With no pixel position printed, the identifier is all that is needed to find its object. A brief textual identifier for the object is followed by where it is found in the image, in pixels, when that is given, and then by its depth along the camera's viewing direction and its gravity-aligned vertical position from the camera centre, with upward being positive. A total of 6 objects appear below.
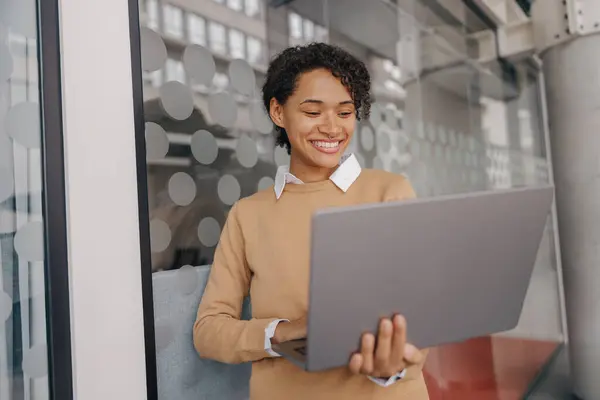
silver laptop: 0.72 -0.08
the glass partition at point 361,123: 1.21 +0.42
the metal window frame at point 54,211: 0.97 +0.06
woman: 0.96 -0.01
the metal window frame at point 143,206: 1.10 +0.07
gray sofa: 1.14 -0.26
